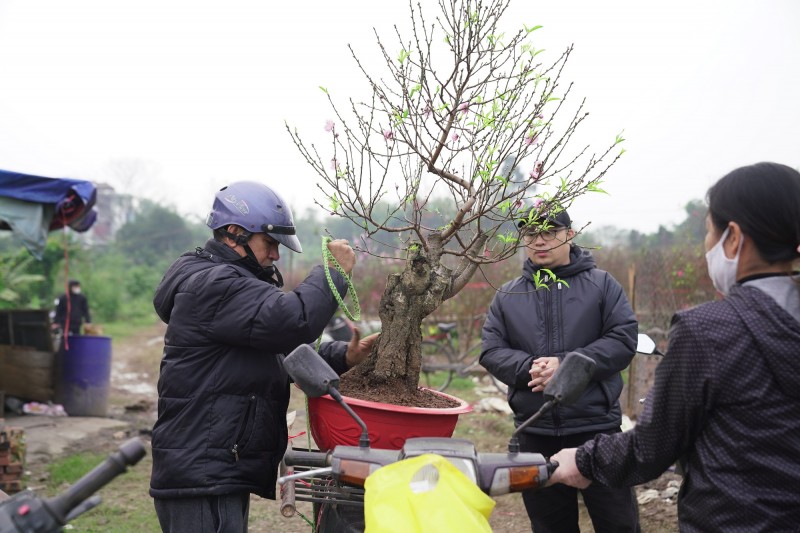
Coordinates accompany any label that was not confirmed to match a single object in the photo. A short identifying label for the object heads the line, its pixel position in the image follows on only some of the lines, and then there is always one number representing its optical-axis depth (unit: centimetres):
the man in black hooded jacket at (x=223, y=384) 269
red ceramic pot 247
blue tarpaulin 773
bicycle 1180
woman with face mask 169
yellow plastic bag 171
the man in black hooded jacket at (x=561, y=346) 333
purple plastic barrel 968
